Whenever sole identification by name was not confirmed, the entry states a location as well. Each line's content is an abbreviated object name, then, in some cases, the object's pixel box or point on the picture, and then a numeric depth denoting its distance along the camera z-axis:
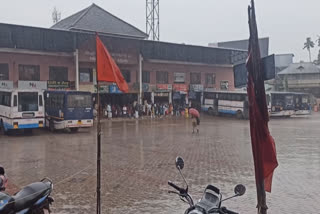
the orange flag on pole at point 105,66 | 6.01
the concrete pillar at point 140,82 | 34.50
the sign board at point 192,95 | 39.44
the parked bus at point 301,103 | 35.88
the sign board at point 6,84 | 28.06
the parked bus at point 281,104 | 34.09
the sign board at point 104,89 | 32.88
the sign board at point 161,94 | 37.12
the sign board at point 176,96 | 38.47
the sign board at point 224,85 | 42.84
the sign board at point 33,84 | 28.98
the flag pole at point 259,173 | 3.58
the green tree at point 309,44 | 82.44
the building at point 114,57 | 29.17
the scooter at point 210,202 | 3.66
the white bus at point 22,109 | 19.83
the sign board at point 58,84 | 30.53
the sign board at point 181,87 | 38.47
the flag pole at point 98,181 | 5.54
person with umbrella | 20.92
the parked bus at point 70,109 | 21.16
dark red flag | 3.53
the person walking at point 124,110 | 33.97
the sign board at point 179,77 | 38.85
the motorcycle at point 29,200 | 4.29
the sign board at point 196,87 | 39.66
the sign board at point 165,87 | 37.06
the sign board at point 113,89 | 33.29
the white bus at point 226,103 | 34.25
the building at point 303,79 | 52.91
